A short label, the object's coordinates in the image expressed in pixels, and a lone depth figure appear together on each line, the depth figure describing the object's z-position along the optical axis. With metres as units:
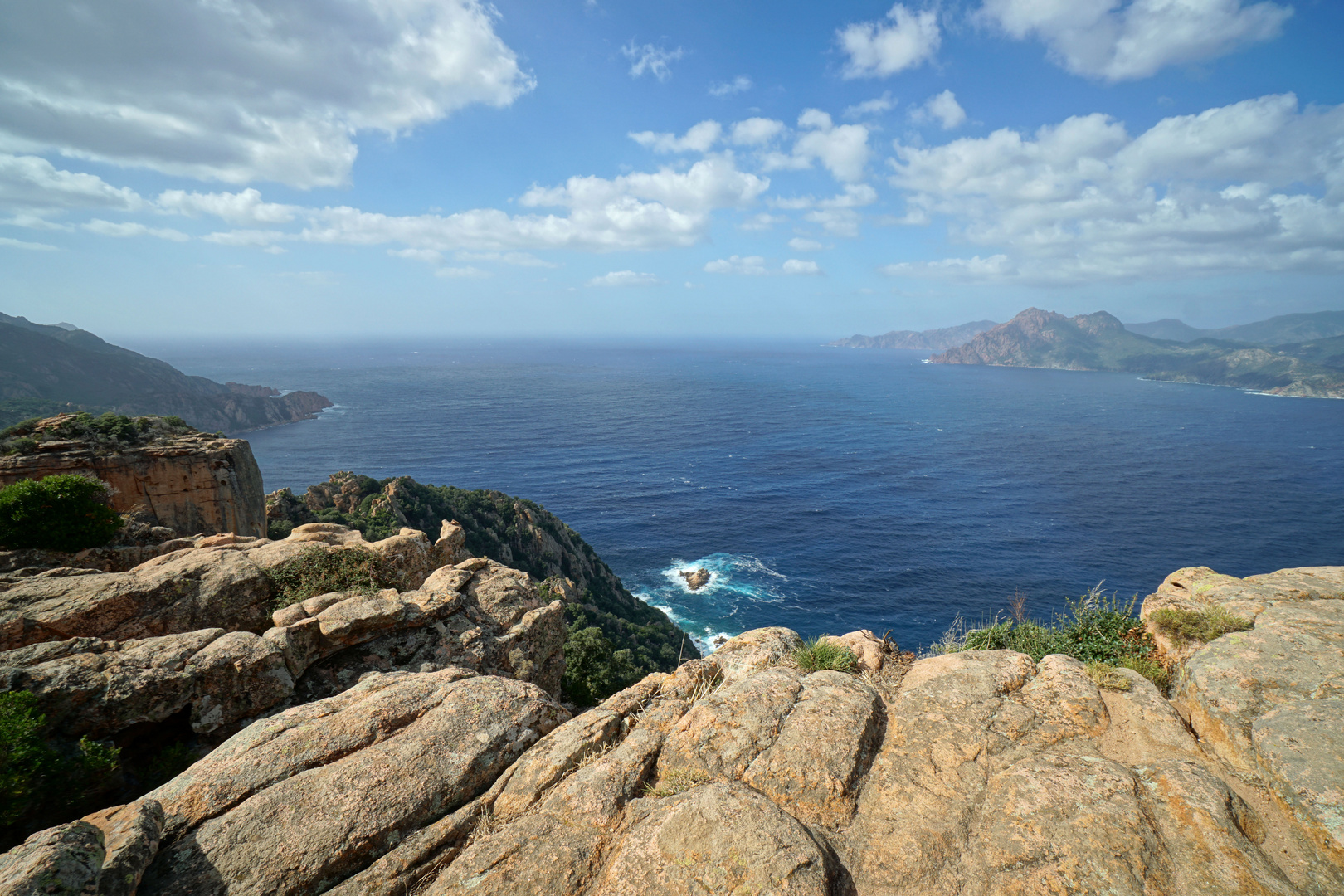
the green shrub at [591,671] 22.00
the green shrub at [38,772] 9.58
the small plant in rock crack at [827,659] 13.65
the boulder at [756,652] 14.09
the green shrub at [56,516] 18.84
